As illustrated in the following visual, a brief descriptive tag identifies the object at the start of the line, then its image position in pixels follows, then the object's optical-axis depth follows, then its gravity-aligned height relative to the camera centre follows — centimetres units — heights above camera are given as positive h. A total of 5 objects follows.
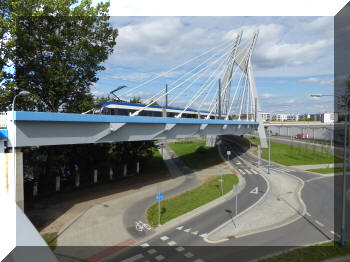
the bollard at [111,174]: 2717 -554
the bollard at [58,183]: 2200 -534
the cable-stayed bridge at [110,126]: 1280 +10
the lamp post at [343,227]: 1123 -517
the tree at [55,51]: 1789 +681
